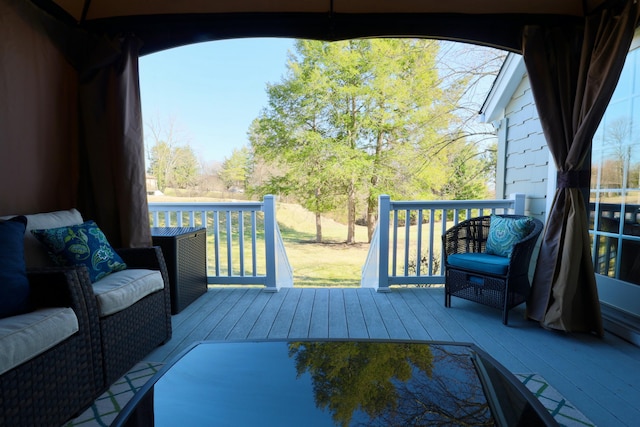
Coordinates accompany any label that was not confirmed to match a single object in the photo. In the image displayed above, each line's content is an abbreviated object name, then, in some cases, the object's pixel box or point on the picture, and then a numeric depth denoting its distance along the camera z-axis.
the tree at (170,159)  10.78
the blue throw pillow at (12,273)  1.42
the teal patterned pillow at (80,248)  1.90
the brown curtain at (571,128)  2.23
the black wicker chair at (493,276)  2.59
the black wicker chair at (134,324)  1.72
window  2.50
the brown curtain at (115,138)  2.63
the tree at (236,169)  11.39
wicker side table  2.88
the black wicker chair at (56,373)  1.23
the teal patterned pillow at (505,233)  2.80
